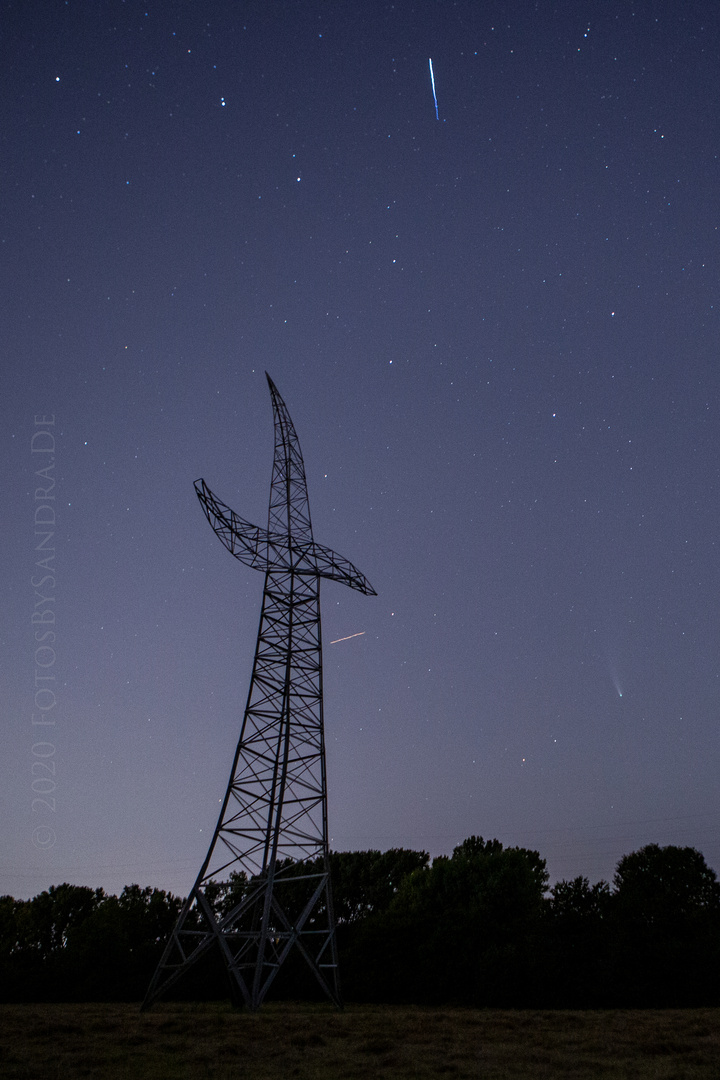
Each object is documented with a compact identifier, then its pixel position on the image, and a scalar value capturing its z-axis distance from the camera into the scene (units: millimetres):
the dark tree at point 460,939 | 34562
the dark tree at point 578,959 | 33562
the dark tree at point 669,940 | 33531
